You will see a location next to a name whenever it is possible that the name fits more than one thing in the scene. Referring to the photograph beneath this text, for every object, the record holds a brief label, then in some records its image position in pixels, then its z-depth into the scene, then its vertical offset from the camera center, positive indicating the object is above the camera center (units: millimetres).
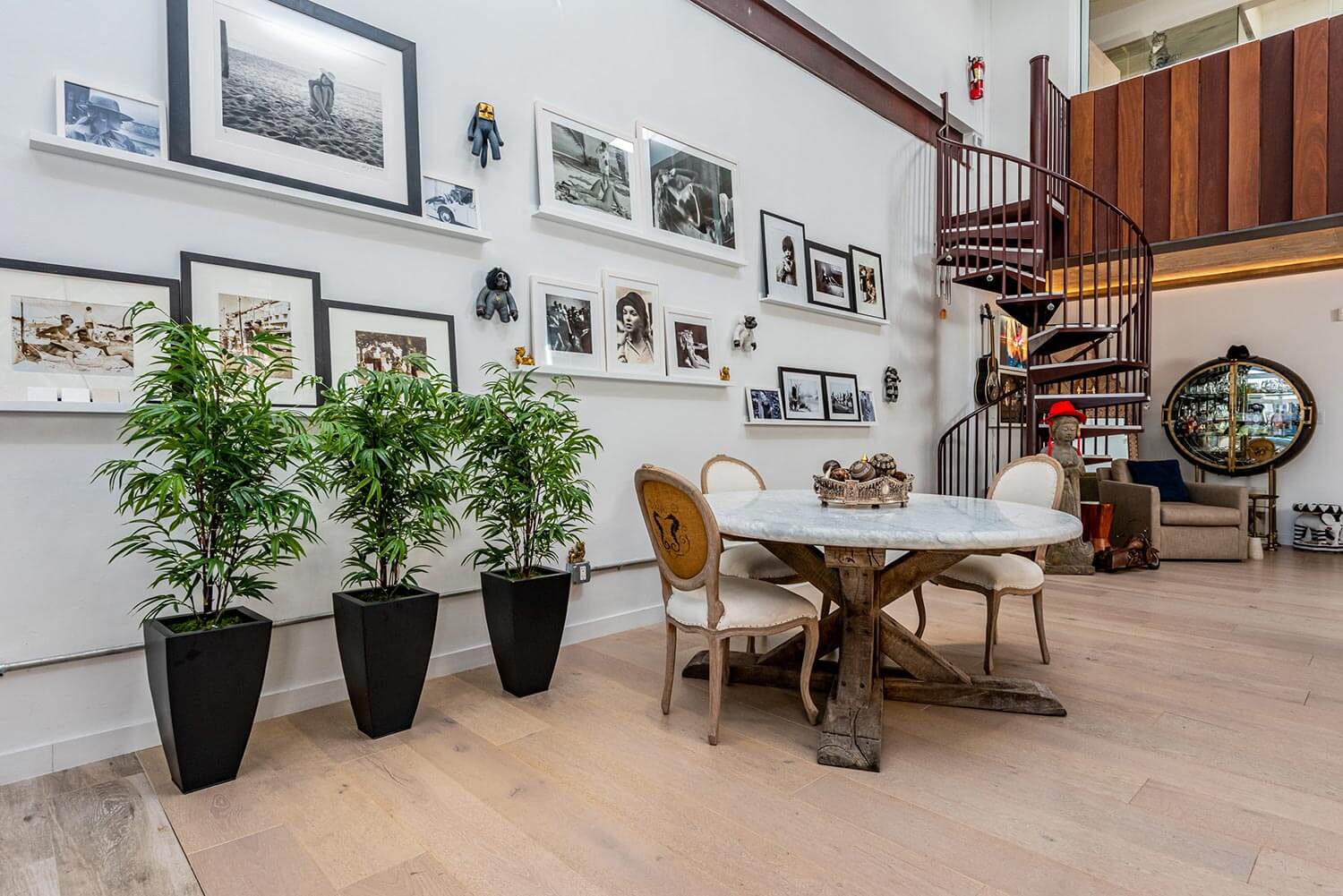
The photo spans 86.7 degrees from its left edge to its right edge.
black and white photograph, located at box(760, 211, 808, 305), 4430 +1090
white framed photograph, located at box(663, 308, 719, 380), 3822 +478
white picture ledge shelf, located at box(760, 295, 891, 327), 4457 +784
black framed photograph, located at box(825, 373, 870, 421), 4867 +217
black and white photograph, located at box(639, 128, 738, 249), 3775 +1327
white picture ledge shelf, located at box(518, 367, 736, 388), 3254 +272
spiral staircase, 5297 +1234
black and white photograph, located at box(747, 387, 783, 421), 4309 +151
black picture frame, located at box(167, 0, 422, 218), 2285 +1162
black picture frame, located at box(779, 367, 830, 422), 4523 +275
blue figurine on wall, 2984 +1287
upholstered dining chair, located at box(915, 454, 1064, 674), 2656 -543
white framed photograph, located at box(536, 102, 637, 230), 3266 +1265
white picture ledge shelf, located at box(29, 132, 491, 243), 2078 +853
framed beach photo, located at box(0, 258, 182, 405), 2018 +324
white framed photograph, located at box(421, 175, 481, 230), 2889 +959
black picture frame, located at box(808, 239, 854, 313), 4727 +945
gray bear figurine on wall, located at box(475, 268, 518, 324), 3023 +590
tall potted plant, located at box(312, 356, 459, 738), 2186 -245
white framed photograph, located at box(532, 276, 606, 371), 3232 +502
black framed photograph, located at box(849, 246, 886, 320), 5090 +1058
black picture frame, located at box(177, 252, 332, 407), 2500 +386
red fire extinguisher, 6582 +3215
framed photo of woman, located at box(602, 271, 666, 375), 3531 +550
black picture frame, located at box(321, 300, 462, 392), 2643 +477
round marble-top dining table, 1925 -507
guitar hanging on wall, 6457 +450
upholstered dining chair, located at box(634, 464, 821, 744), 2143 -518
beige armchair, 5453 -791
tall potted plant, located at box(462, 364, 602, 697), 2594 -274
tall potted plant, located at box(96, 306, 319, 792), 1845 -223
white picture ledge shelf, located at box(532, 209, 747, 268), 3289 +995
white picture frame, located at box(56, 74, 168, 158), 2100 +994
